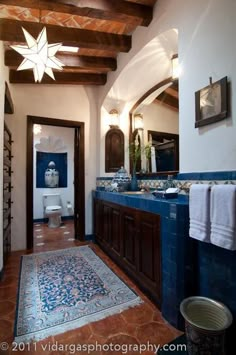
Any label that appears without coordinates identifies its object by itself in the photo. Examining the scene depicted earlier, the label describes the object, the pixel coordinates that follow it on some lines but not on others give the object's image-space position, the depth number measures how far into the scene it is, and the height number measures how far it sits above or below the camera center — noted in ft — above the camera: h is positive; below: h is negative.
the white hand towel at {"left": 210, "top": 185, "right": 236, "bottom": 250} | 3.61 -0.72
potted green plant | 9.61 +1.16
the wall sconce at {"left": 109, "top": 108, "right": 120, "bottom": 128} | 11.34 +3.43
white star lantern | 5.34 +3.55
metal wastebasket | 3.48 -2.79
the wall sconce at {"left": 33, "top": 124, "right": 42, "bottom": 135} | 16.19 +4.14
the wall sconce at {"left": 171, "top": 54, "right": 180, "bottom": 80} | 6.68 +3.85
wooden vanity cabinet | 5.56 -2.25
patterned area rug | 4.96 -3.64
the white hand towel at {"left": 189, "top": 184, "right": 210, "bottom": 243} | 4.10 -0.71
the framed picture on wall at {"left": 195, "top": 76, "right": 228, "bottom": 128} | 4.35 +1.77
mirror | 7.87 +2.37
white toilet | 15.17 -2.42
